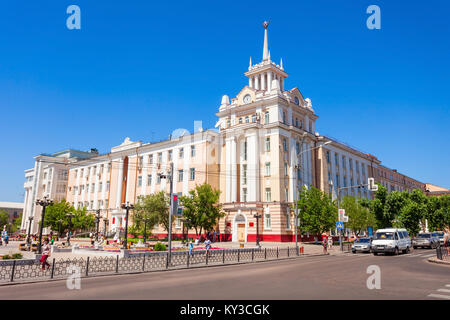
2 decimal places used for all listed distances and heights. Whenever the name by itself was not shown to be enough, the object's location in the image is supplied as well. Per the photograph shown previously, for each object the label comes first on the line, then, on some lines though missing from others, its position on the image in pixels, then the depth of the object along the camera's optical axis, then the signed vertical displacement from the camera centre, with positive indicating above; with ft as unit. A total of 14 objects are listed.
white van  88.96 -4.19
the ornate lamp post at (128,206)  94.31 +5.02
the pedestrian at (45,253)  51.37 -4.82
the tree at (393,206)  151.33 +9.30
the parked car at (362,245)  106.11 -6.05
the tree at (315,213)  130.82 +4.98
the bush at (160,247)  95.86 -6.64
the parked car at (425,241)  122.62 -5.19
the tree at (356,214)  155.33 +5.86
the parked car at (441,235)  131.13 -3.38
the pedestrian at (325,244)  101.65 -5.58
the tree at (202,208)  141.08 +6.93
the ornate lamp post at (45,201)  90.53 +5.91
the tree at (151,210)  147.23 +6.14
